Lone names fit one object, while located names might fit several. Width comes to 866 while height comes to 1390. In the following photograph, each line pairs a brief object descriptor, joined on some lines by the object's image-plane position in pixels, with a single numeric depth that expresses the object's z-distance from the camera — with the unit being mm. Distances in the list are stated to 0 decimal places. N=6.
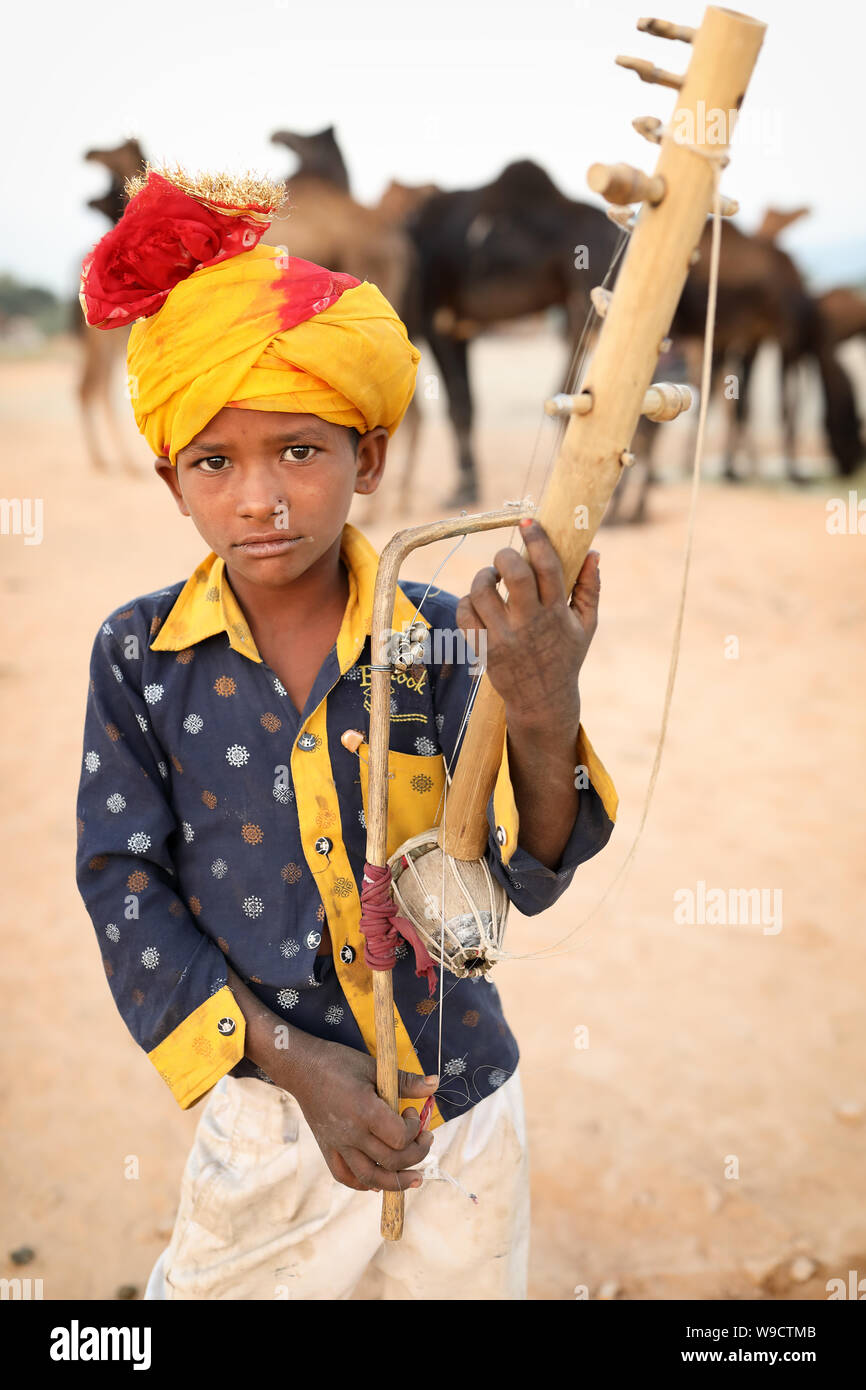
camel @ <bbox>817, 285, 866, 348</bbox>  11047
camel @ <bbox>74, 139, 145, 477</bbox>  8117
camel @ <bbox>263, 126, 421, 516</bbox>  7660
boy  1377
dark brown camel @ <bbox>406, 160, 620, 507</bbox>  8688
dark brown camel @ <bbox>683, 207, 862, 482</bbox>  9789
